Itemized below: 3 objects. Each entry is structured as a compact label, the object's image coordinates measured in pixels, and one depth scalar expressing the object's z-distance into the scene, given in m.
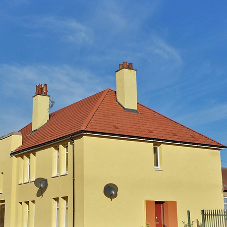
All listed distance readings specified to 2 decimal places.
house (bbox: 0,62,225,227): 23.55
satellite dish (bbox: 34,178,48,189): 26.14
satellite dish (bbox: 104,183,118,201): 23.20
